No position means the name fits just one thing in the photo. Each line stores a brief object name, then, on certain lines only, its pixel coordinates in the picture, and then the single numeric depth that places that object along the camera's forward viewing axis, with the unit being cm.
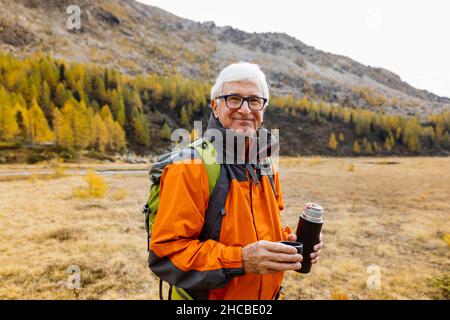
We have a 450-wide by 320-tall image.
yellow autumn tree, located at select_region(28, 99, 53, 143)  5256
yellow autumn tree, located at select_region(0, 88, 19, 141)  4879
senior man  180
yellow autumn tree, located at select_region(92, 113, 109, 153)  5794
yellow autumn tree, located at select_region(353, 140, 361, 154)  9408
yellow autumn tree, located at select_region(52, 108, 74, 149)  5363
